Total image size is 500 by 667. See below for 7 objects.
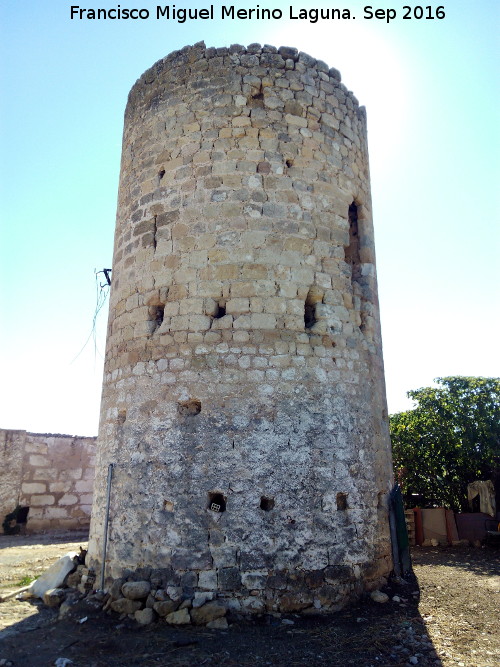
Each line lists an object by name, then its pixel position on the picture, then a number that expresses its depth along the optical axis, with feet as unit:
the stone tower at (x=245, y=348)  17.19
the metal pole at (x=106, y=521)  18.45
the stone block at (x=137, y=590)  16.87
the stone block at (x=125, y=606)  16.63
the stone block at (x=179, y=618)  15.80
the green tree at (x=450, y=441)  35.35
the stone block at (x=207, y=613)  15.80
